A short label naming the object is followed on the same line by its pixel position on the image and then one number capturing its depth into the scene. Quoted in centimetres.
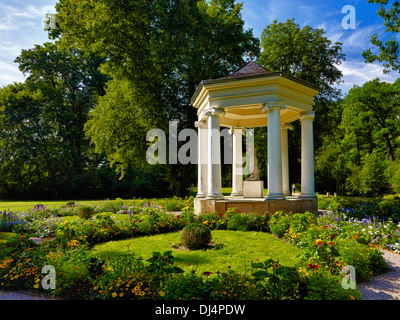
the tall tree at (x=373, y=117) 4134
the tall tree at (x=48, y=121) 3616
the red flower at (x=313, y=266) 560
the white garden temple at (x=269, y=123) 1305
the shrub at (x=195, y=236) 915
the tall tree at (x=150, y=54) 2162
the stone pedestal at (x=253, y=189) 1564
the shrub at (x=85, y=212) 1620
